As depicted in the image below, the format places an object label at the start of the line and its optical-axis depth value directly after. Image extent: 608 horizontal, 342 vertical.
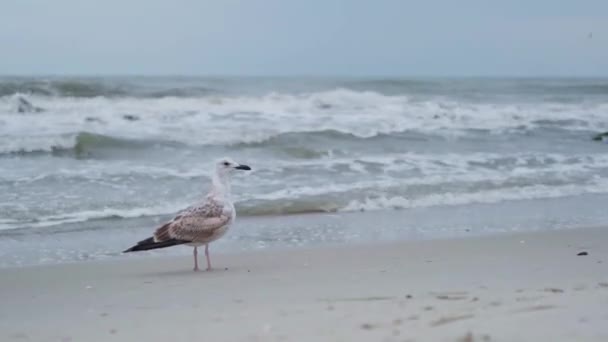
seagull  11.37
